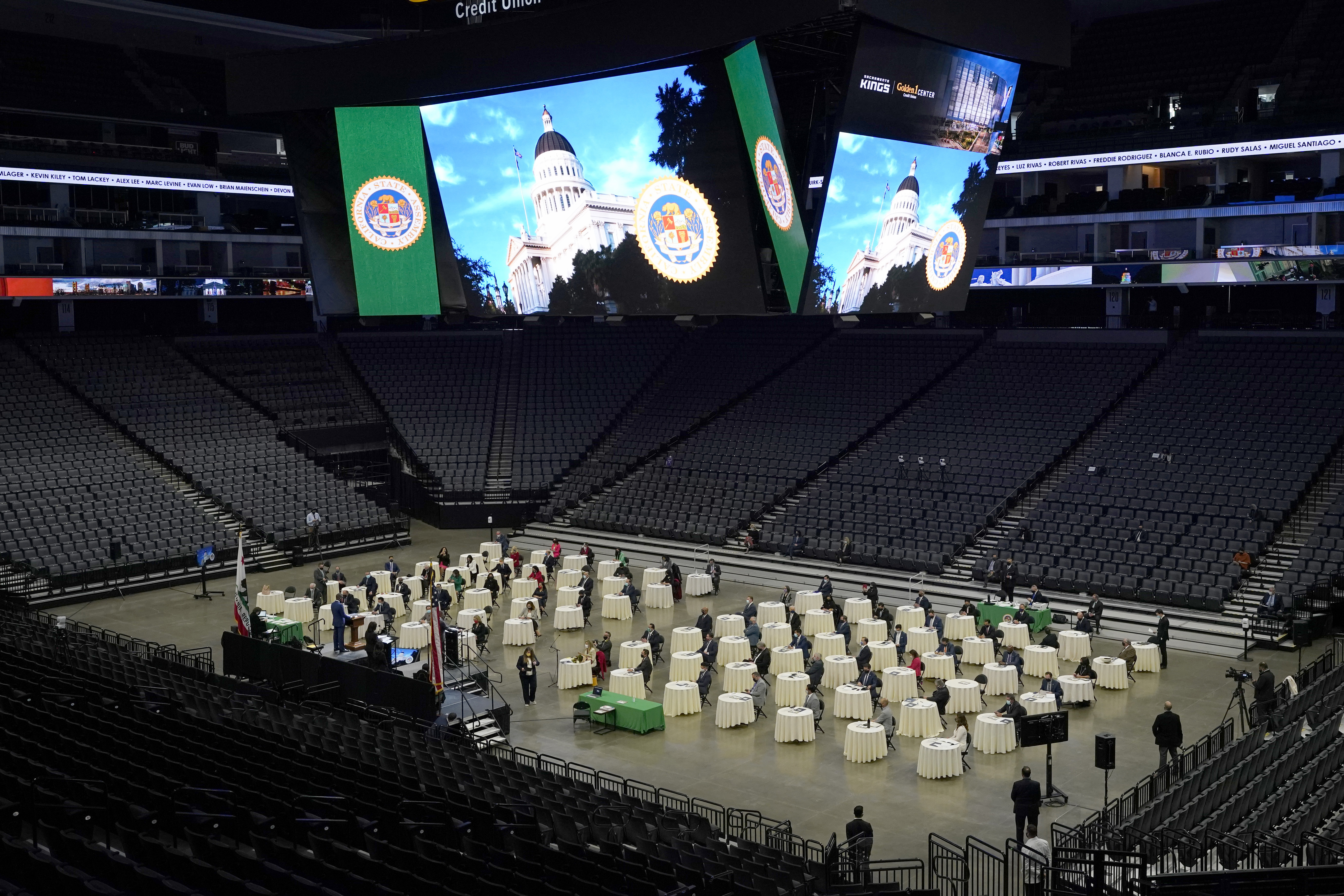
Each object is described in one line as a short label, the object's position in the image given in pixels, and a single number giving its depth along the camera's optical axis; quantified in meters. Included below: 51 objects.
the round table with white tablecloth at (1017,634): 28.67
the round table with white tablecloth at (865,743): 22.06
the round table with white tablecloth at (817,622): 29.44
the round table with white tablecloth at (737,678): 25.45
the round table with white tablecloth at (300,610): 32.38
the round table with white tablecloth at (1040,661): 26.70
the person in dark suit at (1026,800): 17.56
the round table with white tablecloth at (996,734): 22.38
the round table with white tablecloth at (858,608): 31.69
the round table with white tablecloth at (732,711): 24.25
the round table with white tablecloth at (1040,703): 23.27
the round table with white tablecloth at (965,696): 24.73
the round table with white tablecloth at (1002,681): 25.59
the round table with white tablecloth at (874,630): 29.41
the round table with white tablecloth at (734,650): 27.86
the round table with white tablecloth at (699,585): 35.31
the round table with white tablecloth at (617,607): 32.66
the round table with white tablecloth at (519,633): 30.38
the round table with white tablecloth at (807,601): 31.22
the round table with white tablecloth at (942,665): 26.14
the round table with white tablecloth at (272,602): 32.09
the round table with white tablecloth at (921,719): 23.33
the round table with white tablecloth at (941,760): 21.11
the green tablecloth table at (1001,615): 29.69
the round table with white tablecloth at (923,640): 27.75
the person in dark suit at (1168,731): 20.23
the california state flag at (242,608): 25.58
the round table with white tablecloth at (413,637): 30.23
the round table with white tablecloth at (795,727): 23.31
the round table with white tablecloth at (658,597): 34.16
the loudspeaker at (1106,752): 17.52
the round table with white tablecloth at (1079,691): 24.75
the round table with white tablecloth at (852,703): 24.08
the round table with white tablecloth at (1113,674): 25.81
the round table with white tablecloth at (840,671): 26.20
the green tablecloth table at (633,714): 23.94
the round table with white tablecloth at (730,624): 30.06
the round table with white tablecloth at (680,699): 25.08
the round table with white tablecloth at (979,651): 27.72
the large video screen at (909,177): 26.06
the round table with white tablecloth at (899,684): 25.17
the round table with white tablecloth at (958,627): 29.59
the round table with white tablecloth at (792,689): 24.98
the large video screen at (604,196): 26.56
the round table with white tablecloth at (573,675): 26.66
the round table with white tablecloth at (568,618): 31.58
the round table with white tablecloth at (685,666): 26.30
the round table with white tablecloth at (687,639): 28.14
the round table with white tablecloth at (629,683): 25.53
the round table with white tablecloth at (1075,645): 27.58
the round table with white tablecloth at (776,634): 29.05
